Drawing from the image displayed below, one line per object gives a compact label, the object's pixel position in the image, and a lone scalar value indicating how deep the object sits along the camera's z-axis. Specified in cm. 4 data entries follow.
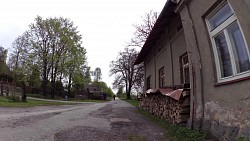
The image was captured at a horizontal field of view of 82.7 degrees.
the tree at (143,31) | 1877
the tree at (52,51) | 2283
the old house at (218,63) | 293
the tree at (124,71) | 3026
